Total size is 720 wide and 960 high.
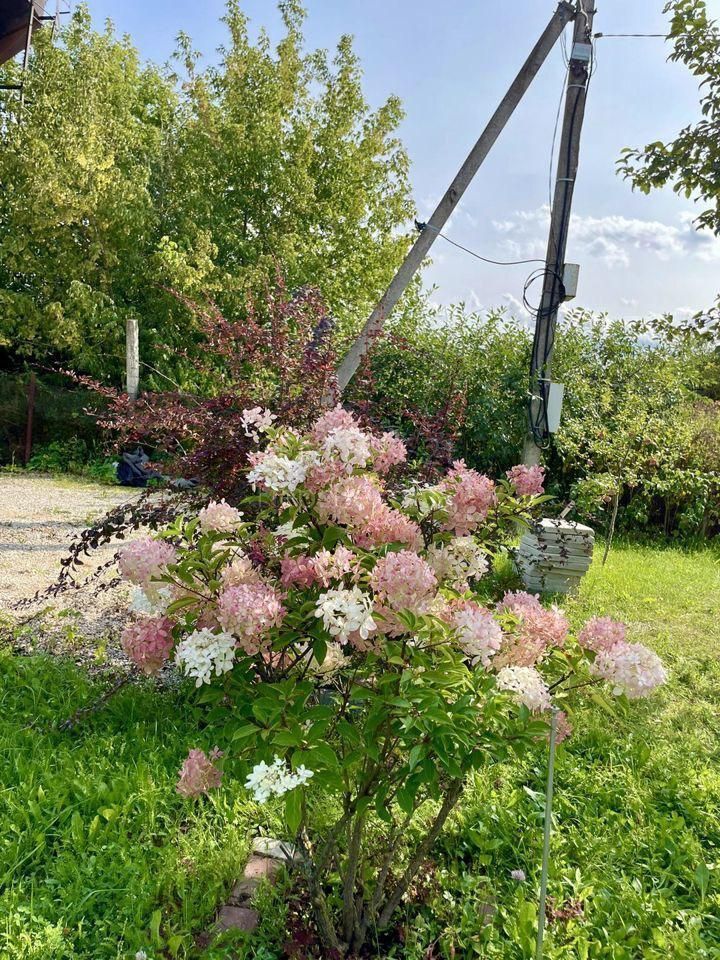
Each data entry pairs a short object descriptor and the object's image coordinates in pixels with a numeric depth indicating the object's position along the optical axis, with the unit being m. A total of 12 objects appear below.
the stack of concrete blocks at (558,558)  4.32
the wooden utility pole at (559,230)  4.45
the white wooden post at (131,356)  8.90
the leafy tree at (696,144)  3.37
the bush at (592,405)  6.61
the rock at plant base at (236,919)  1.66
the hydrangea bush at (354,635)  1.13
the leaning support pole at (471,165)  4.22
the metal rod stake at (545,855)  1.37
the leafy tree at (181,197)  9.41
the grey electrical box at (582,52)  4.44
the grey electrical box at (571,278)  4.74
